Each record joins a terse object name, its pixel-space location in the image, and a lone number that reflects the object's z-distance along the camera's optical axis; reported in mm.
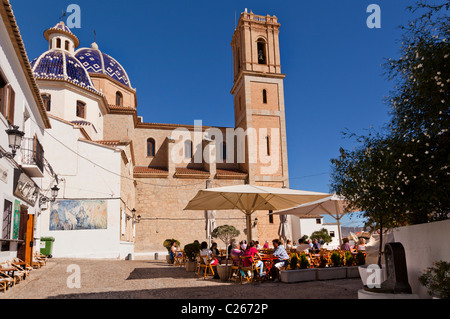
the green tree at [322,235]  52344
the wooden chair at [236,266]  9719
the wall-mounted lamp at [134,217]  23612
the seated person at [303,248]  12561
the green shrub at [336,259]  9938
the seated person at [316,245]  15752
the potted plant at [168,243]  20431
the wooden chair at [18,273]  9155
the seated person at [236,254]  9898
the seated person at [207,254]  10780
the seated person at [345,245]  11917
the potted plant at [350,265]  9703
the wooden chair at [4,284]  7908
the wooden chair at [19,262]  10406
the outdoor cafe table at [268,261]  9594
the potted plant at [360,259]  10344
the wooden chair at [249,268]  9098
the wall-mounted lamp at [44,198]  15235
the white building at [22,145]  9055
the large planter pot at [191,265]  12617
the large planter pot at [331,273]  9359
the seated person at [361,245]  11711
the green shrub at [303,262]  9398
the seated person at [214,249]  13091
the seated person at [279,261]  9430
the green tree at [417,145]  4590
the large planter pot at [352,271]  9688
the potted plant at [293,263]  9406
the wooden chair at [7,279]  8009
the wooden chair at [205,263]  10666
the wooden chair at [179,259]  15750
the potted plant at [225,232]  25219
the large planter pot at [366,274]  6555
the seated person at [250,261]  9297
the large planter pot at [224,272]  9852
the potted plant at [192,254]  12625
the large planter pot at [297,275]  8969
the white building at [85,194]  18266
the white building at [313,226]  56969
